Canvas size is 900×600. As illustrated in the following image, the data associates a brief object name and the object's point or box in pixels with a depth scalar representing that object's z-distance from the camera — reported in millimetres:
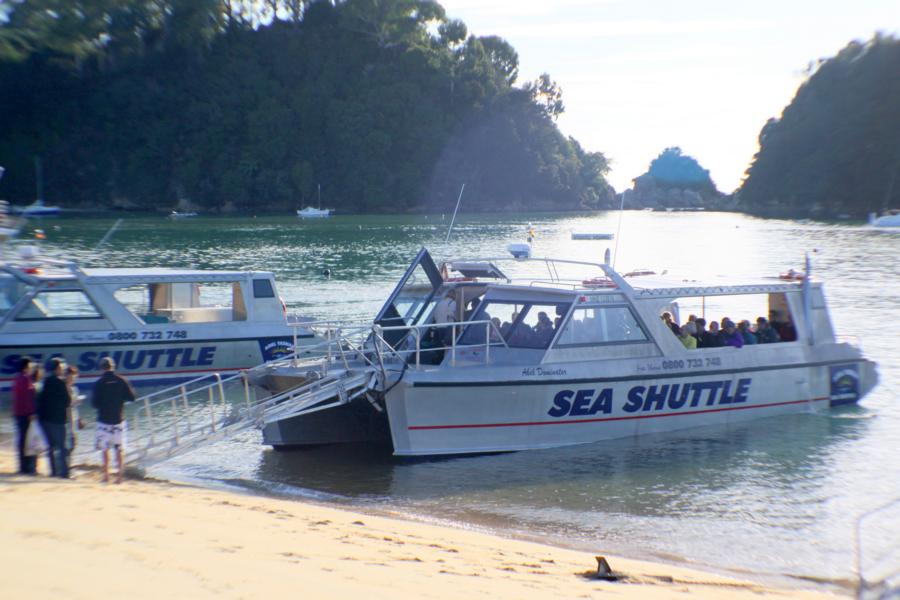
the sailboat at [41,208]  110375
